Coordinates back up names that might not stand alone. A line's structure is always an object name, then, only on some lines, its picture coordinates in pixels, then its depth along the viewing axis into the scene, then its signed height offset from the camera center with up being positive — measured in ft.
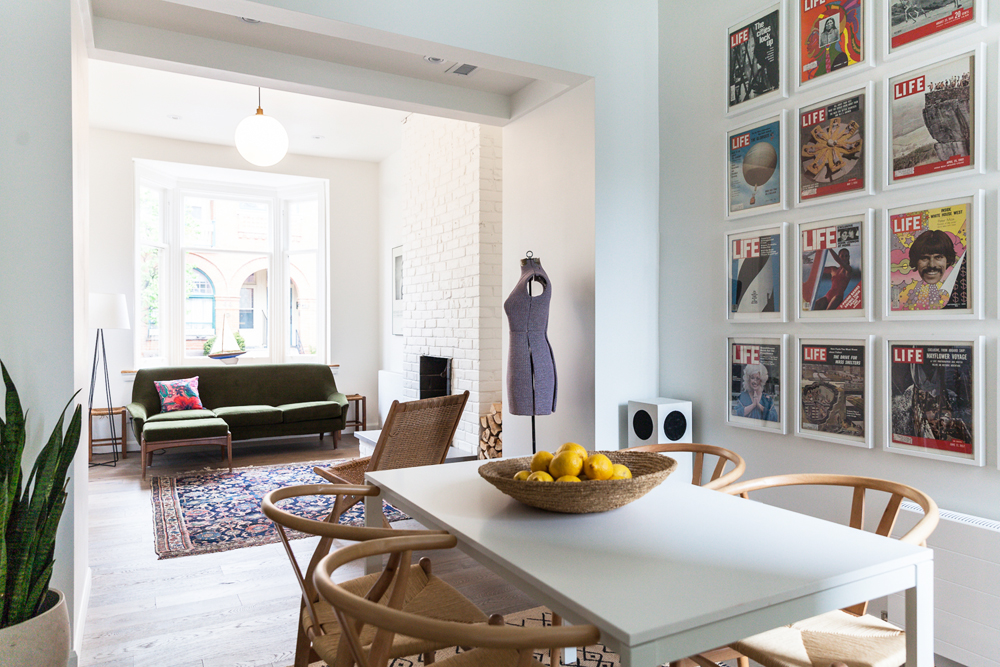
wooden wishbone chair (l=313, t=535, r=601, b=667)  3.01 -1.40
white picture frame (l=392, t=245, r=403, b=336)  22.98 +1.54
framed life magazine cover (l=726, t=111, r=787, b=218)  8.98 +2.32
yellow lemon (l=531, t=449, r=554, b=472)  4.90 -0.97
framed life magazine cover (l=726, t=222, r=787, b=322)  8.98 +0.83
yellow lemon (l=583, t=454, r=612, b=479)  4.64 -0.97
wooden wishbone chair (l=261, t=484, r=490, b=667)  4.43 -2.20
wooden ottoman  17.19 -2.70
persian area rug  11.88 -3.75
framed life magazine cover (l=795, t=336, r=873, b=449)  7.95 -0.74
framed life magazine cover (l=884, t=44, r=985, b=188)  6.84 +2.30
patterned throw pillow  19.76 -1.89
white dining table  3.15 -1.34
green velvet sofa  18.12 -2.29
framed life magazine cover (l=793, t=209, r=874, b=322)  7.87 +0.78
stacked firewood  15.85 -2.49
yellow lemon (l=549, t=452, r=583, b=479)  4.66 -0.95
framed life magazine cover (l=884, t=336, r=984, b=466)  6.88 -0.75
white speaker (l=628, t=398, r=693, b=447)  9.99 -1.40
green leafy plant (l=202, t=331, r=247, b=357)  23.50 -0.34
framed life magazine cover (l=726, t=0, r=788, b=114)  8.99 +3.87
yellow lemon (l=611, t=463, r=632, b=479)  4.70 -1.01
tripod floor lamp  17.66 +0.60
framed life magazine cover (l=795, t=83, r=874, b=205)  7.87 +2.29
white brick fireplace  16.26 +2.10
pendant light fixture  14.66 +4.40
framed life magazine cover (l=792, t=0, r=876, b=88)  7.94 +3.70
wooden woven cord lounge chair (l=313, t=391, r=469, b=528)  9.34 -1.51
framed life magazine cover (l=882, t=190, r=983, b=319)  6.84 +0.77
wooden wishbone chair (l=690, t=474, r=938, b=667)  4.58 -2.29
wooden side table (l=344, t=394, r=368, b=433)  23.58 -2.88
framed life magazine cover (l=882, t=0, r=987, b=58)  6.89 +3.41
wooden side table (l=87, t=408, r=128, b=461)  19.53 -3.02
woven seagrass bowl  4.44 -1.11
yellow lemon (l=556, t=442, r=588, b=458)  4.83 -0.87
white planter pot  5.58 -2.70
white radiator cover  6.40 -2.61
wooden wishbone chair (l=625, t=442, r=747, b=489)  6.38 -1.42
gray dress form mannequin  9.93 -0.29
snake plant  5.83 -1.66
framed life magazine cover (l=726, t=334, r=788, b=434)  9.04 -0.72
